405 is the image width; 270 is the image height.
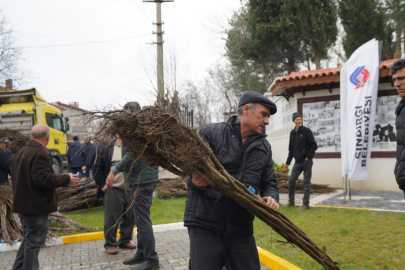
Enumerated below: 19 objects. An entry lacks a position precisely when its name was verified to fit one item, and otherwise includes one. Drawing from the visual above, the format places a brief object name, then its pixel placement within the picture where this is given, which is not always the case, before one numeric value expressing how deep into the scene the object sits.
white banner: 9.28
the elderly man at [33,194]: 4.32
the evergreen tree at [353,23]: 18.09
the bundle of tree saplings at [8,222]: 6.40
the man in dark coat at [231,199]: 2.81
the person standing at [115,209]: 5.77
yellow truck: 14.21
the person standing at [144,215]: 4.89
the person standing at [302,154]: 8.42
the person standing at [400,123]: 3.65
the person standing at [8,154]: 8.63
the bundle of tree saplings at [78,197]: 9.18
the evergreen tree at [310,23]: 19.72
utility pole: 18.18
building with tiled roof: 10.97
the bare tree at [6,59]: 25.08
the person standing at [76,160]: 15.00
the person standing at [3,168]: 8.22
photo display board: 10.97
